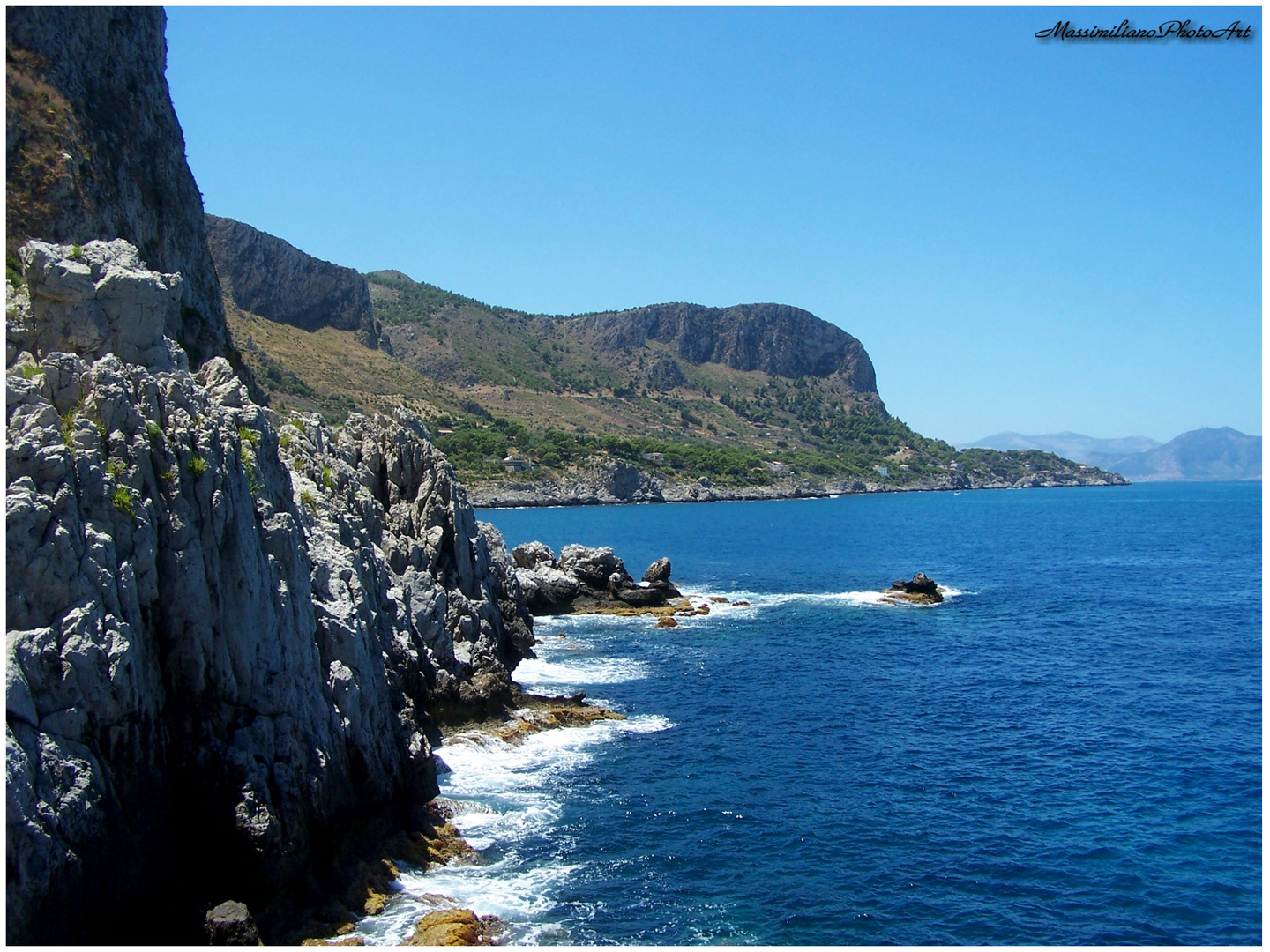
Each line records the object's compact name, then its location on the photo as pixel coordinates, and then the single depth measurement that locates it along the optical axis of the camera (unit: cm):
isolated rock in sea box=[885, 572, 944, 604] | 7038
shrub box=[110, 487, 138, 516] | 1955
